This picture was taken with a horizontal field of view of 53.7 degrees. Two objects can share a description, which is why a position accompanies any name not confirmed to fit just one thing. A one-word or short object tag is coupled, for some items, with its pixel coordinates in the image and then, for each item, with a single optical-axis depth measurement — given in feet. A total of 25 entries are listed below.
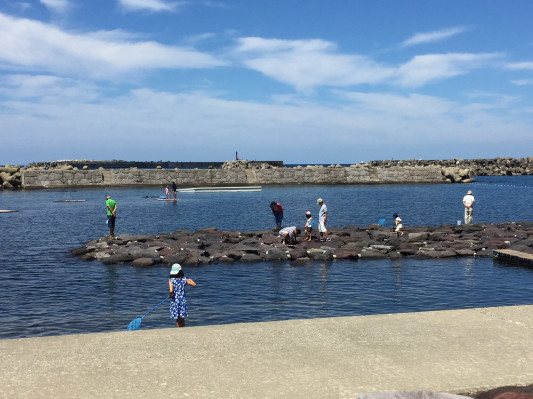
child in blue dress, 32.73
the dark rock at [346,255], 64.85
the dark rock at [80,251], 70.95
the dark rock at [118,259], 64.64
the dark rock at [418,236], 75.72
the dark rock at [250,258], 64.64
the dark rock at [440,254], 65.36
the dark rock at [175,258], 62.59
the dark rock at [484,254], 65.98
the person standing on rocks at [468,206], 89.20
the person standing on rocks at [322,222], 72.23
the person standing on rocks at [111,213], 79.25
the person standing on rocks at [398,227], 77.51
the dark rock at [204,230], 84.99
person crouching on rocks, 71.87
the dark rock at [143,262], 61.67
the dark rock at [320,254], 64.13
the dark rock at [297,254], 64.47
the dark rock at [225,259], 64.28
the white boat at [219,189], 212.84
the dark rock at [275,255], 65.00
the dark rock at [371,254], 65.46
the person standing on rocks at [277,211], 79.86
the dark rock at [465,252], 66.64
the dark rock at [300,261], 62.49
